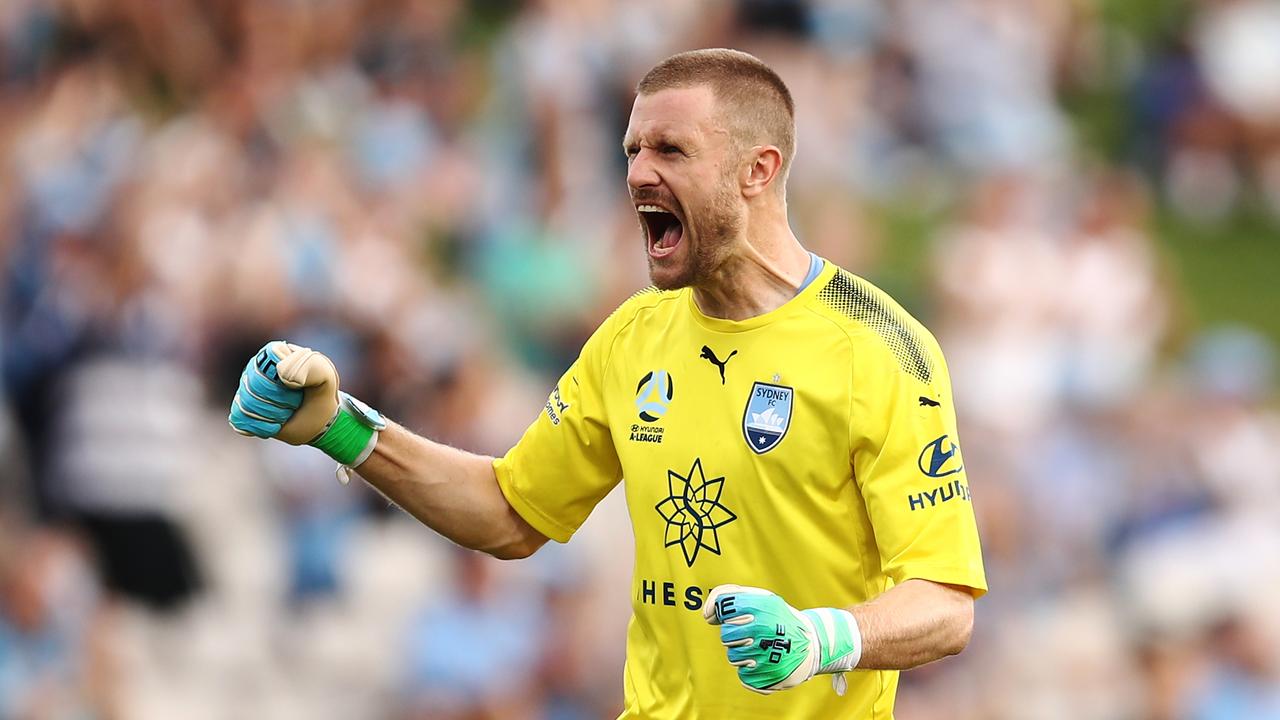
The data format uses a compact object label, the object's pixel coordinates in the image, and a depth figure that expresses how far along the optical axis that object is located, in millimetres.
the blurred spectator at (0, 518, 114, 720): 19031
